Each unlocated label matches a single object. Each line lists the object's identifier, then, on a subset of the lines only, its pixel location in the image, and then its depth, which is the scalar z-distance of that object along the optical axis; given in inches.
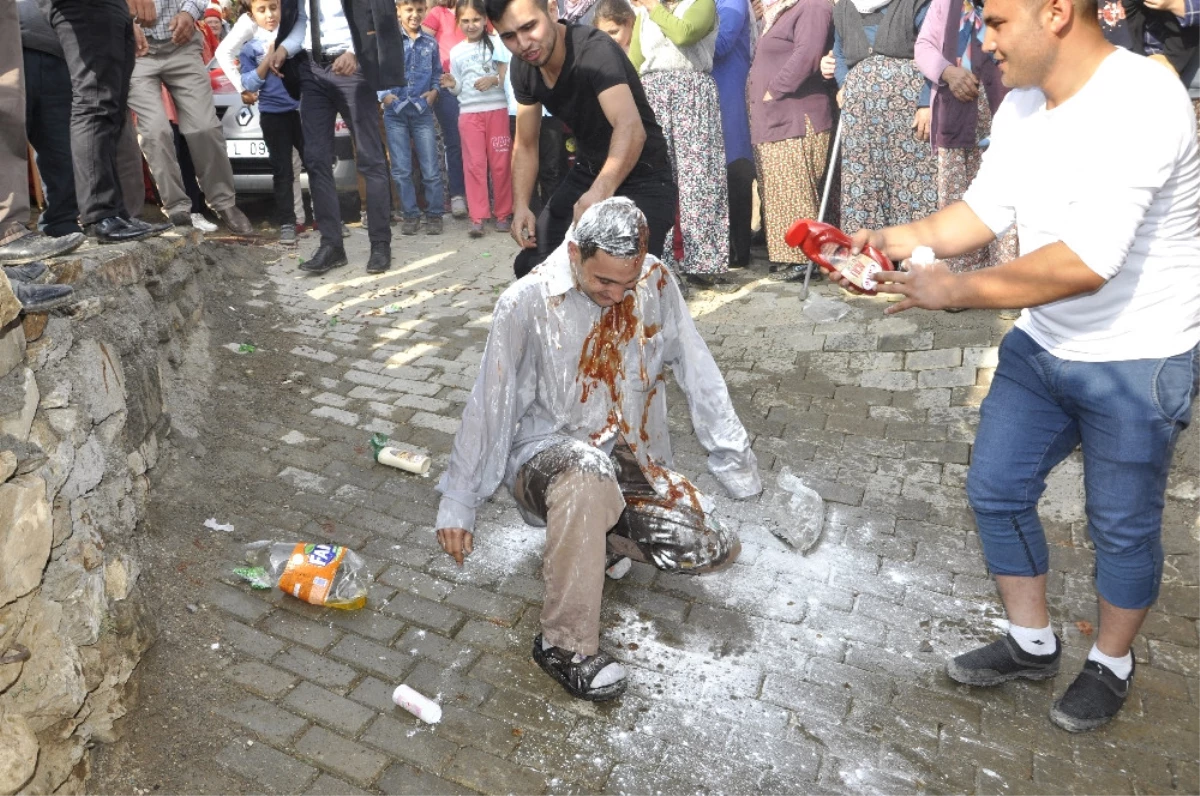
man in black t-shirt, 168.2
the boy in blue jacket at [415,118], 329.1
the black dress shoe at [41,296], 125.2
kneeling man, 122.2
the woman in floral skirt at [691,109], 263.4
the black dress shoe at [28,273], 137.2
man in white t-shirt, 96.3
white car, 332.8
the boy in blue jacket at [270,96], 306.7
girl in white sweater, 328.5
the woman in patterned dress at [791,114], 266.5
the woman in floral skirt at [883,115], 247.4
